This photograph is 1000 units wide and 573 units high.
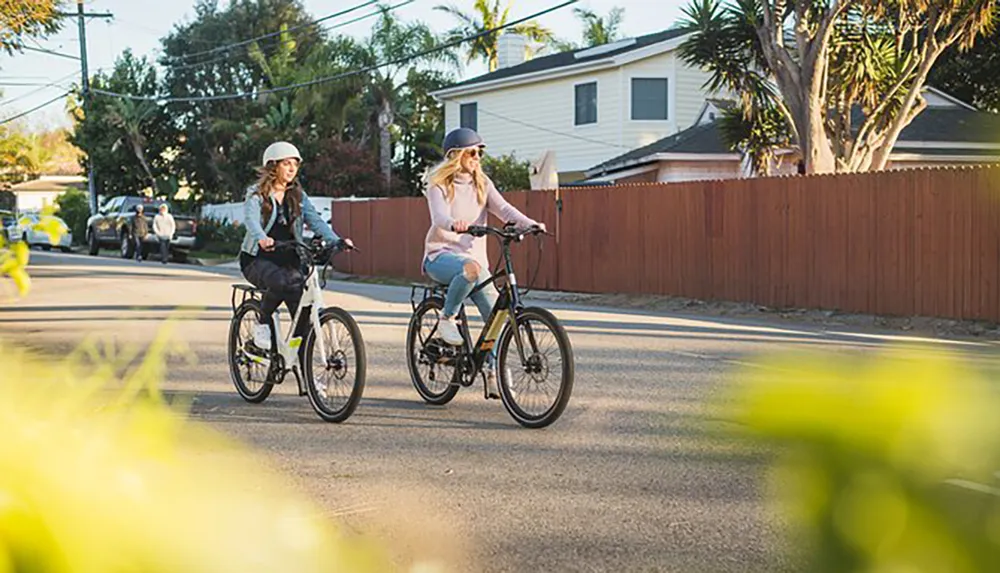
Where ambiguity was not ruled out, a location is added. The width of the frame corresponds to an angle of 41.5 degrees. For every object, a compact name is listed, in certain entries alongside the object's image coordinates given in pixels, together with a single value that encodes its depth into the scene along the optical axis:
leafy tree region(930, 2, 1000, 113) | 37.03
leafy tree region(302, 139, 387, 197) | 46.53
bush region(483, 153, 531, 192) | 39.66
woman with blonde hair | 8.32
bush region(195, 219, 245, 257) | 44.00
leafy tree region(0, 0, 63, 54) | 12.86
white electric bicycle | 8.07
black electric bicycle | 7.74
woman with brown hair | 8.72
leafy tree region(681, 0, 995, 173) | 20.50
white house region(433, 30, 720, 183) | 37.66
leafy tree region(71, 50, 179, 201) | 56.50
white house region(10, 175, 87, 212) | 97.75
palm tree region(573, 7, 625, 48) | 58.66
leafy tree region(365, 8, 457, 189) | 48.25
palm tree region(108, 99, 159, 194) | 56.44
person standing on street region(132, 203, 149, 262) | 35.94
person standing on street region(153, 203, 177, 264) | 35.28
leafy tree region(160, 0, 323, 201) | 59.19
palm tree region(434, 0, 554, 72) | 52.94
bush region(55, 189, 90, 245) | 53.61
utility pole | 53.97
